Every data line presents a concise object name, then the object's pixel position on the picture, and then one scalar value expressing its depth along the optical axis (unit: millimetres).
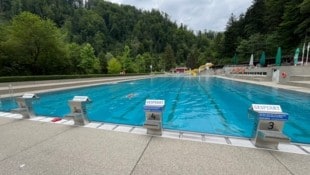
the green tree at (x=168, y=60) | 70062
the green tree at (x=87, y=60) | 29198
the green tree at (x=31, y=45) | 17234
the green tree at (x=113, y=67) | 33712
